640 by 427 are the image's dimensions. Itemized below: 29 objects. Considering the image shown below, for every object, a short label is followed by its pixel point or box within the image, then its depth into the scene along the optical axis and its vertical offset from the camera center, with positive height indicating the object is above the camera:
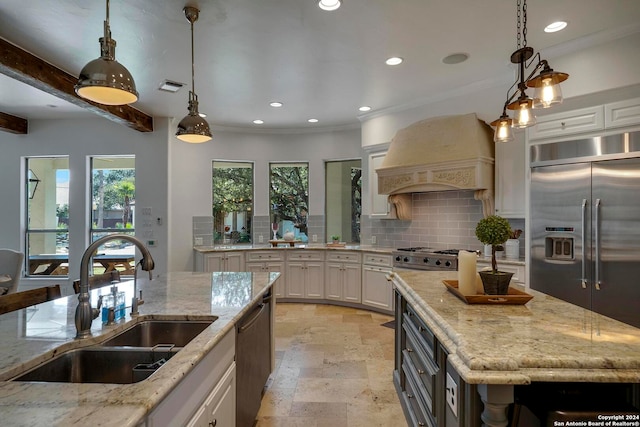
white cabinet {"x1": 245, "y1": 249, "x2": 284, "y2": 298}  5.57 -0.73
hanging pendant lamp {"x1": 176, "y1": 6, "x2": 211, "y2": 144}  2.54 +0.70
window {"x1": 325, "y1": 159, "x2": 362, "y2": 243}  6.07 +0.33
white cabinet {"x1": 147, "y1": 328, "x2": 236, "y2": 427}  1.12 -0.68
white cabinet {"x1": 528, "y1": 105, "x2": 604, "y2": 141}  2.93 +0.83
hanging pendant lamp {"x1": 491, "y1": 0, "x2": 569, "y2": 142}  1.64 +0.61
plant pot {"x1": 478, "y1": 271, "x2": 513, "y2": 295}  1.79 -0.34
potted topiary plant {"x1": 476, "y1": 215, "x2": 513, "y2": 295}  1.74 -0.12
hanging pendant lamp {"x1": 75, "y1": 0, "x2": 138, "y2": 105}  1.71 +0.68
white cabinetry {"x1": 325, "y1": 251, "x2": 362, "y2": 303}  5.29 -0.92
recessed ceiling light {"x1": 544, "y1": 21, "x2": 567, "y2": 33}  2.74 +1.53
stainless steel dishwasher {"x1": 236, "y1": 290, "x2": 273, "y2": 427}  1.96 -0.93
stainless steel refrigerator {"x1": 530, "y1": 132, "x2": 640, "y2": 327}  2.64 -0.04
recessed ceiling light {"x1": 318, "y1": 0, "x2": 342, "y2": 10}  2.45 +1.51
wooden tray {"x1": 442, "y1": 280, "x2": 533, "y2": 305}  1.74 -0.41
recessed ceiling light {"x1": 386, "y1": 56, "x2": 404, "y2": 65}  3.37 +1.54
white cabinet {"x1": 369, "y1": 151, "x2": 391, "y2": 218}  5.14 +0.33
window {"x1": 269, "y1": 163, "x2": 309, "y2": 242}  6.33 +0.32
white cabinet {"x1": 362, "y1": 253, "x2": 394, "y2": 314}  4.87 -0.94
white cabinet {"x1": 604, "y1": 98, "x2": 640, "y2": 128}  2.74 +0.84
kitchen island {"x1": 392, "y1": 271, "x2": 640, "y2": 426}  1.07 -0.44
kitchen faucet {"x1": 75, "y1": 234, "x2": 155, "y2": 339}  1.47 -0.38
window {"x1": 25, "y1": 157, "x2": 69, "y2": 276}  5.59 +0.00
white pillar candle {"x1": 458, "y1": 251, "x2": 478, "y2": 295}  1.85 -0.30
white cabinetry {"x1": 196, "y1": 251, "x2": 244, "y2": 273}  5.37 -0.70
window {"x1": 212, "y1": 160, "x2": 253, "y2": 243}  6.15 +0.28
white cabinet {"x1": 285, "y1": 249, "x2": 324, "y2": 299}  5.61 -0.93
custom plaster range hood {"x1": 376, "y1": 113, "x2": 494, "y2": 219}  3.90 +0.69
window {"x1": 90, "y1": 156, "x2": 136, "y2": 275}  5.54 +0.37
